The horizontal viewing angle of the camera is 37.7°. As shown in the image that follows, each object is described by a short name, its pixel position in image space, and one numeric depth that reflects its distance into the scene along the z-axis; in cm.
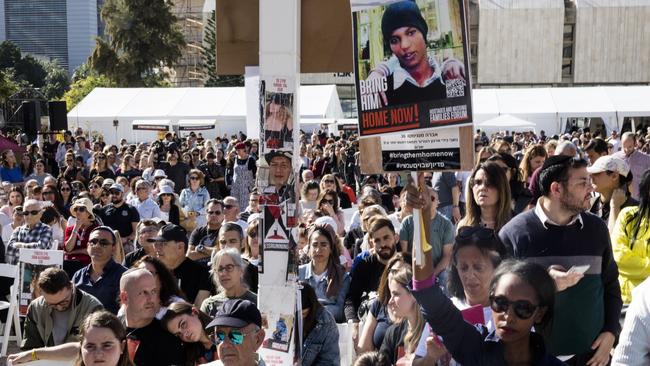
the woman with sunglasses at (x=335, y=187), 1193
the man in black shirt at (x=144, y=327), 518
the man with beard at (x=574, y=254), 442
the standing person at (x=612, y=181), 660
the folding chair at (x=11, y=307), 845
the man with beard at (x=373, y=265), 687
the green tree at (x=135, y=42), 6681
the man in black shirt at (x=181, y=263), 715
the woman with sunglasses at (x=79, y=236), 970
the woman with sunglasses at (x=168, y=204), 1245
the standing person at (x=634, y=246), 551
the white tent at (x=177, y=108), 3775
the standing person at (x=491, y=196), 549
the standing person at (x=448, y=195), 955
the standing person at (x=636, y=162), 1041
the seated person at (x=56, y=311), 620
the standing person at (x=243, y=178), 1616
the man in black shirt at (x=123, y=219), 1131
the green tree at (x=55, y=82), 11275
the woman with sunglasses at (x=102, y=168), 1712
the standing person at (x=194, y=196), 1334
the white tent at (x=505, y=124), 3819
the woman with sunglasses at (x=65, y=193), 1357
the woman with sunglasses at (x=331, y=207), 1038
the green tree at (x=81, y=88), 8096
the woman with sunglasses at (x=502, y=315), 322
